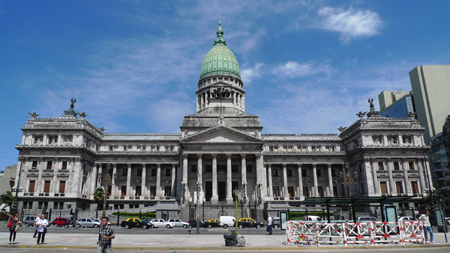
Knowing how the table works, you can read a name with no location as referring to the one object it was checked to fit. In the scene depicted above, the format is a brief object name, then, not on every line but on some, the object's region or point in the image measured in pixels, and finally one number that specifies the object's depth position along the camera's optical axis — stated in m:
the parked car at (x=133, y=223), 41.66
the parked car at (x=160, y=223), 43.97
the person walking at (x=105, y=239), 12.02
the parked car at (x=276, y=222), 47.01
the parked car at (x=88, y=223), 45.09
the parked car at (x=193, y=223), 43.98
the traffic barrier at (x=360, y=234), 21.27
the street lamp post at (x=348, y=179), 35.83
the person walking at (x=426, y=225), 21.20
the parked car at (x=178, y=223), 45.21
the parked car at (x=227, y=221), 45.56
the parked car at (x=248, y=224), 44.16
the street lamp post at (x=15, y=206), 52.59
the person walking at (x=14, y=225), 20.03
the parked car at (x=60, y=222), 46.24
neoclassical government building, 60.97
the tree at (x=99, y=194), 58.82
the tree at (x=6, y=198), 66.94
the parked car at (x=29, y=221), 48.19
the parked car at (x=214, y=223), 43.88
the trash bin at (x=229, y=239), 19.88
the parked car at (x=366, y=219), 43.47
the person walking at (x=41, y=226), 19.98
